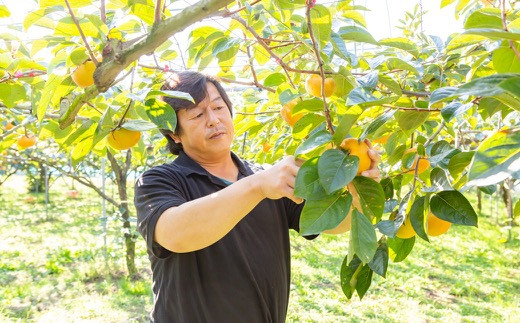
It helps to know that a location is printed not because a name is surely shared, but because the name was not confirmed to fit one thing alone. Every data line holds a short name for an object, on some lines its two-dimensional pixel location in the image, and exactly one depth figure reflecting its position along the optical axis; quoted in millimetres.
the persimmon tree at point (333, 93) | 727
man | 1227
